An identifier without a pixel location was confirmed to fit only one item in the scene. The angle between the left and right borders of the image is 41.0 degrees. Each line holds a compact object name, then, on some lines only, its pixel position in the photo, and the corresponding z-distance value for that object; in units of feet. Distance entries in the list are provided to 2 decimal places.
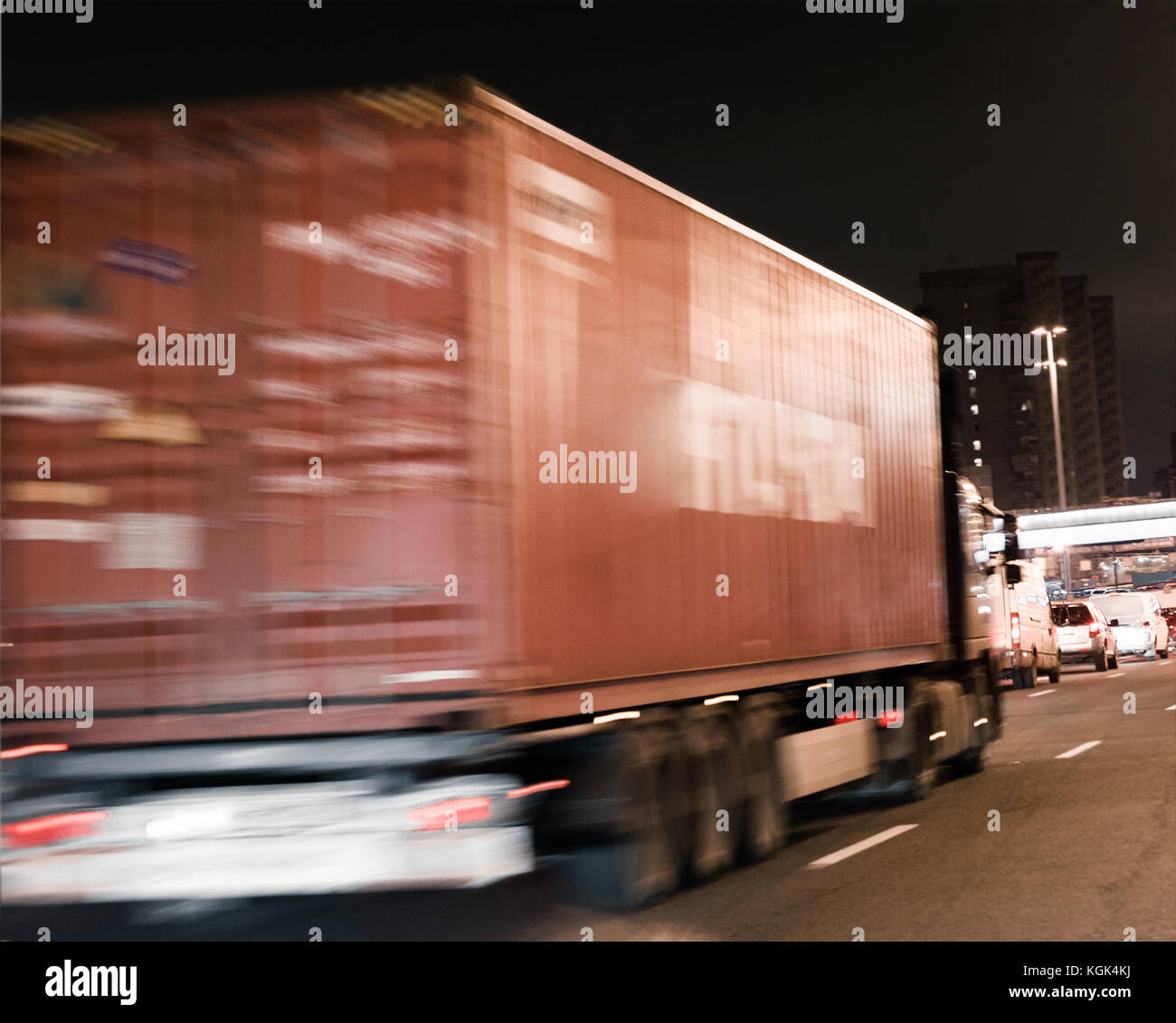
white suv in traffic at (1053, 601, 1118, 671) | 117.39
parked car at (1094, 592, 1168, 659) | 134.21
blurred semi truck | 22.88
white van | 95.66
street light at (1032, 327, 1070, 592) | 176.18
